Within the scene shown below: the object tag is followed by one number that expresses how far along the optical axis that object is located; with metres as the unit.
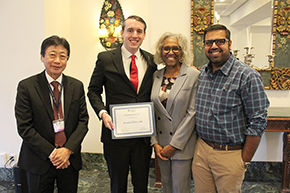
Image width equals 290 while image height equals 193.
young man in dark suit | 1.87
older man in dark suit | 1.59
